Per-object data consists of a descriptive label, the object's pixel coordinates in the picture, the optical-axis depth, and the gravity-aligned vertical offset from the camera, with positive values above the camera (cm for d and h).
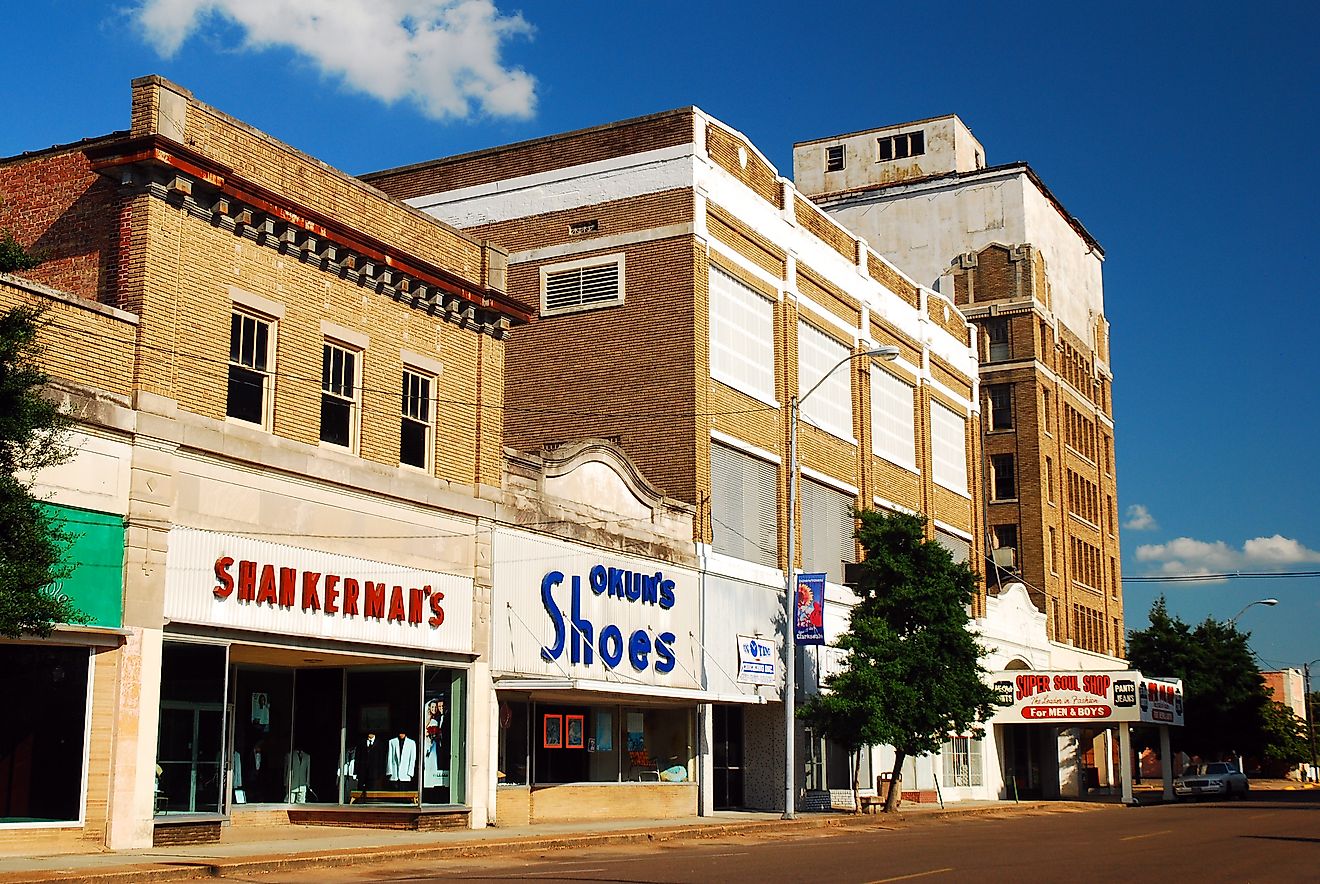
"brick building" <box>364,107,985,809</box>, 3775 +971
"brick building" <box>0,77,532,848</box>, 2097 +363
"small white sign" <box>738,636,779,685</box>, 3778 +127
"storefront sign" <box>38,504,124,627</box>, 2028 +202
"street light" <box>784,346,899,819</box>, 3316 +81
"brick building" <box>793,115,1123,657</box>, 6812 +1853
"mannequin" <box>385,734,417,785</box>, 2731 -89
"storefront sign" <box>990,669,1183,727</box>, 4975 +39
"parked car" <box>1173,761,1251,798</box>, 5762 -281
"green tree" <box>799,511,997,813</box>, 3716 +138
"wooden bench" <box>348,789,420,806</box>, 2711 -151
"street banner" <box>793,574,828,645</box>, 3559 +228
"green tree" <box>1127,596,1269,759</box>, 6944 +84
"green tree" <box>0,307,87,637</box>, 1684 +243
